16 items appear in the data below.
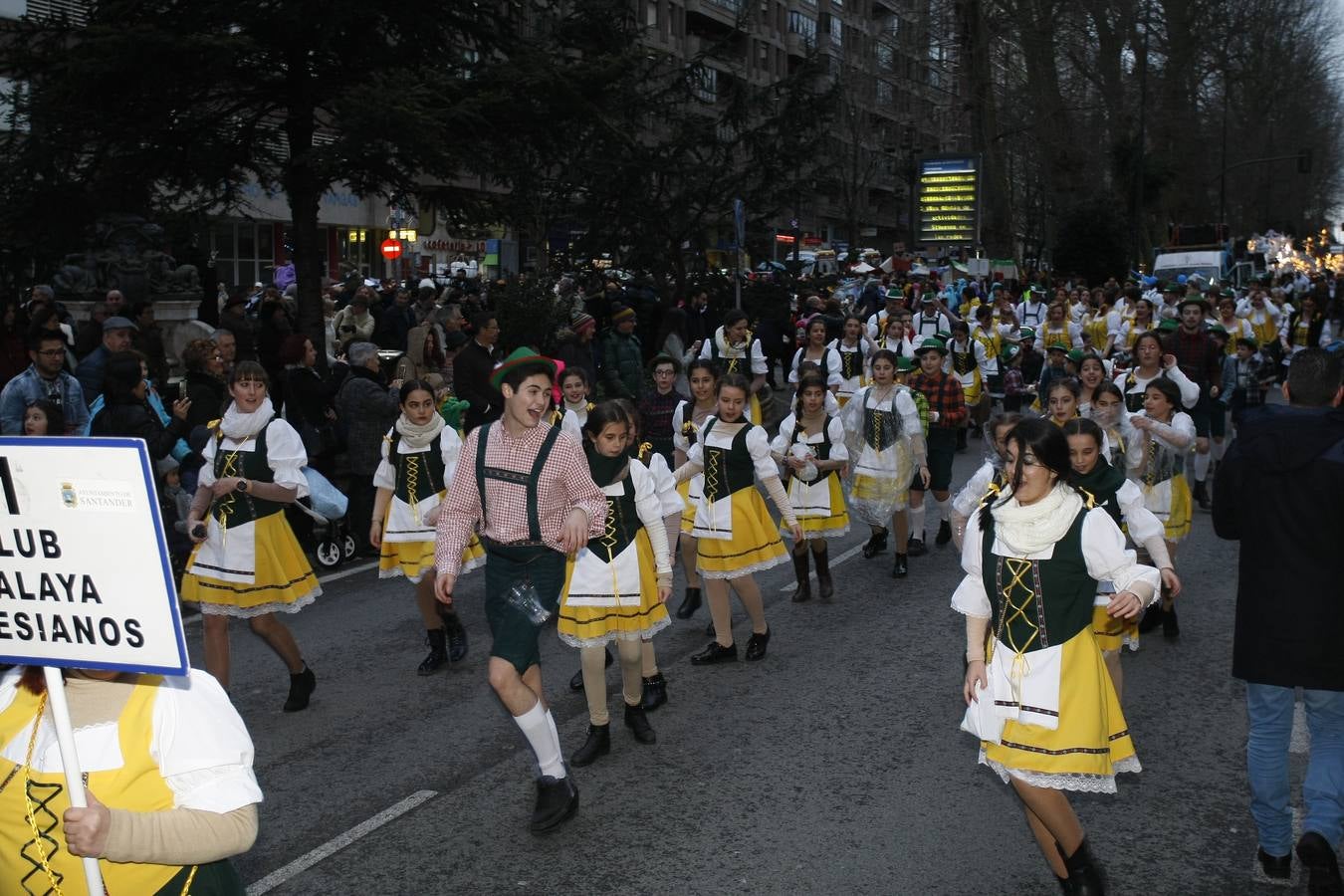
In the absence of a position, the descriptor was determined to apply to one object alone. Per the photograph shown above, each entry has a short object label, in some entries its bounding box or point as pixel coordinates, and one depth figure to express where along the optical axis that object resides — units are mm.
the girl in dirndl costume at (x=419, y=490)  8117
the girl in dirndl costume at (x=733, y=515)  8289
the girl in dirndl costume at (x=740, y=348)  13875
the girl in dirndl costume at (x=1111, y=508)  5345
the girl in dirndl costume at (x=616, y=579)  6590
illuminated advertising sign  36156
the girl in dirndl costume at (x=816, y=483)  10031
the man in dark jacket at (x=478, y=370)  13242
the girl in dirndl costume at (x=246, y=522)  7148
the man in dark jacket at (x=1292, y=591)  4840
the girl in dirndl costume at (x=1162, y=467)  8953
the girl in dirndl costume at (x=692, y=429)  8719
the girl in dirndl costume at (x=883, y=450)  10875
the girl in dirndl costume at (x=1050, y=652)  4516
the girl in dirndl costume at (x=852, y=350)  14266
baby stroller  9883
